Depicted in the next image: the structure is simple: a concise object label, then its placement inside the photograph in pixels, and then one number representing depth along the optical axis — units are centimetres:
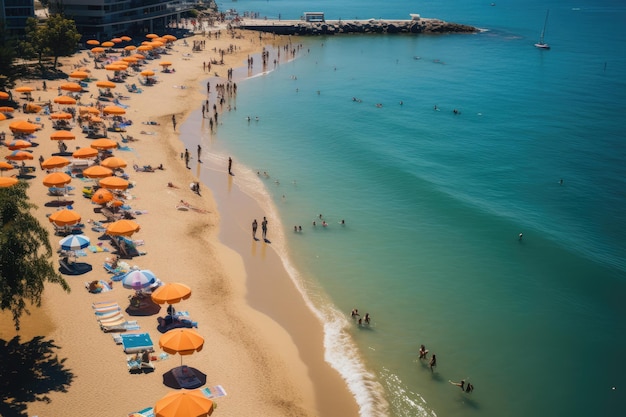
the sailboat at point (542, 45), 10812
